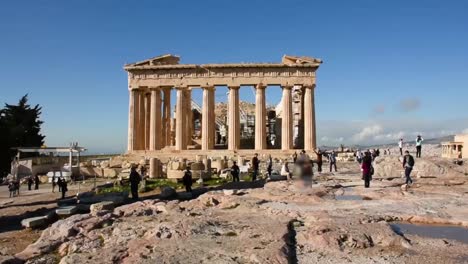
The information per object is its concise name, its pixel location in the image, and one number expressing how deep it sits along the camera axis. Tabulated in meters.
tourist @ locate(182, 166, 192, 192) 21.25
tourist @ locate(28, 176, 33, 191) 29.72
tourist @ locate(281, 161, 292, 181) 26.03
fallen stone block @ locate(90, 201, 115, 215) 15.12
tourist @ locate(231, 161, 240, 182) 25.72
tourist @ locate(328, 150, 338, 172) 30.38
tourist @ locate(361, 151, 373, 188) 19.05
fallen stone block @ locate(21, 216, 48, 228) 13.82
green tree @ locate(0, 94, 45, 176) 54.94
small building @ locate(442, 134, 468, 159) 35.25
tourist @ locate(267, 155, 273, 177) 28.51
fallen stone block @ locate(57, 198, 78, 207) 18.80
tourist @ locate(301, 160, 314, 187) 19.30
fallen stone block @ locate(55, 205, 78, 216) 15.48
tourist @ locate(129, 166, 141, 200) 20.56
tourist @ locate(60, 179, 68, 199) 22.61
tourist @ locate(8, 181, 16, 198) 25.63
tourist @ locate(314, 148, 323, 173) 29.88
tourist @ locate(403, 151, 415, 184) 18.61
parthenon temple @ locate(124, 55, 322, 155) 46.41
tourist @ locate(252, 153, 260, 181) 26.97
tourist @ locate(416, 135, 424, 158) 28.88
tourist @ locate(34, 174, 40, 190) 29.83
